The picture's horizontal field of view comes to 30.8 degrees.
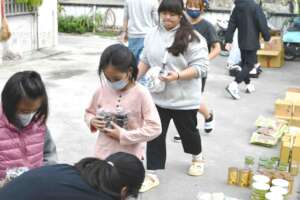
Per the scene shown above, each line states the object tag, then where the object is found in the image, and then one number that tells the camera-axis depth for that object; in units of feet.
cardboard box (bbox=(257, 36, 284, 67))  33.30
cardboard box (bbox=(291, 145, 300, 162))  16.35
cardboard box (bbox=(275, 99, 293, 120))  20.40
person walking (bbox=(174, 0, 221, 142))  16.85
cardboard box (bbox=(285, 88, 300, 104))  20.93
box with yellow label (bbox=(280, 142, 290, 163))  16.40
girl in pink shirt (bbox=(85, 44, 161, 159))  11.10
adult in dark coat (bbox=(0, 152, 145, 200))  6.87
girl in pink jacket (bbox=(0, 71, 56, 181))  8.80
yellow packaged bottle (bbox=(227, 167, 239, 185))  15.29
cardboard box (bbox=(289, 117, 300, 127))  20.10
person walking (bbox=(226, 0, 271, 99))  25.89
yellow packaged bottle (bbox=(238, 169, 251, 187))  15.14
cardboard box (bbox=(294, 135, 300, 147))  16.61
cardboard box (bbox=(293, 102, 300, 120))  20.15
